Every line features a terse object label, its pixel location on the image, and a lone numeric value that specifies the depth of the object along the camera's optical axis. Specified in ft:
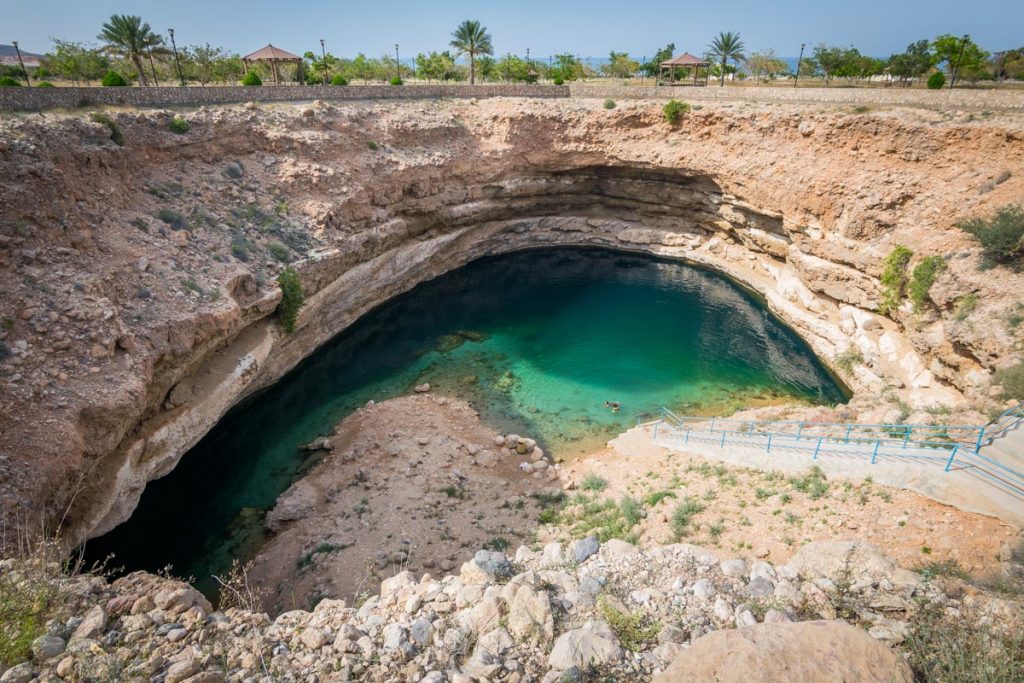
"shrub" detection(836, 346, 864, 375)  81.41
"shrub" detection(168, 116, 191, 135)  77.61
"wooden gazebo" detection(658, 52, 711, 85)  138.62
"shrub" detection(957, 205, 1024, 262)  65.69
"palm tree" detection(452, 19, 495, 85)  138.31
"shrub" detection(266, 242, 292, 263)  76.07
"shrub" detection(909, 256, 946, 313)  73.36
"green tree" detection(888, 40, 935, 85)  140.77
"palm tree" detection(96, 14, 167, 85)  94.84
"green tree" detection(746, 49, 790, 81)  225.15
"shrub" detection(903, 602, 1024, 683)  21.33
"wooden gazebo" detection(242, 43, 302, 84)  109.19
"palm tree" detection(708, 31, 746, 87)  140.67
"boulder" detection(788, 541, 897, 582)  31.58
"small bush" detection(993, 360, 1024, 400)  51.44
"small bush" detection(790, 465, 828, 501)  43.83
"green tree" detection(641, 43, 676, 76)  180.65
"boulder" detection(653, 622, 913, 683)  21.33
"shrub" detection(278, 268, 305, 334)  74.22
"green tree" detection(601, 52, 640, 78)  207.21
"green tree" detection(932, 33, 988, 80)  128.47
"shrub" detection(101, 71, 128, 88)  83.78
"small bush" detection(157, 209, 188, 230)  68.42
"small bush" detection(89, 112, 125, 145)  67.95
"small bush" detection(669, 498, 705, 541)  42.83
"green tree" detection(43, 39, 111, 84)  109.29
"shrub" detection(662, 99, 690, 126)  111.75
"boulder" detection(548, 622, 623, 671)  25.25
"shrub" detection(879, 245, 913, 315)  79.28
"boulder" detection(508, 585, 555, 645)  27.35
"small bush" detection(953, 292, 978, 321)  64.90
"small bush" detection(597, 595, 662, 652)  26.96
